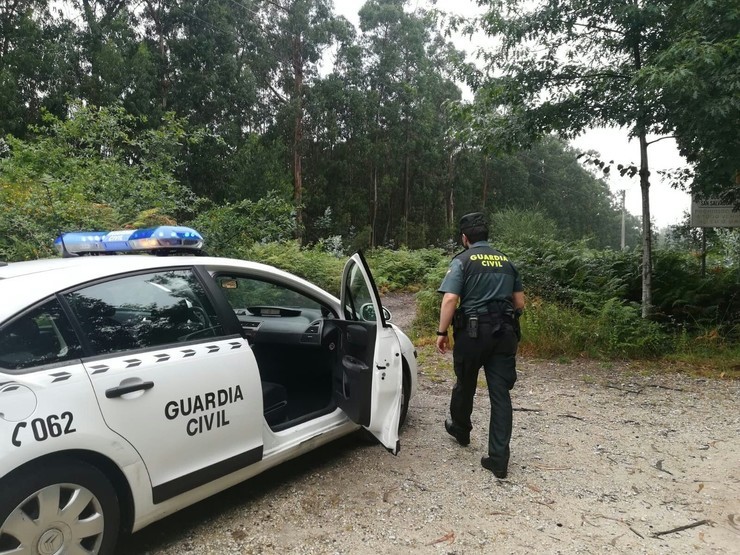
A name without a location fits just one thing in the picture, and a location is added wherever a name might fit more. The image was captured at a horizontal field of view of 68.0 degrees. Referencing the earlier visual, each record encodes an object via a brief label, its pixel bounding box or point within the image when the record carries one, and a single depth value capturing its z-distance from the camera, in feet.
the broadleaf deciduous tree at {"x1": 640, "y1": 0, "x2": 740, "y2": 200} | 17.66
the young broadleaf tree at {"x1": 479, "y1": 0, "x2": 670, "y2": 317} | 22.80
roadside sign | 26.15
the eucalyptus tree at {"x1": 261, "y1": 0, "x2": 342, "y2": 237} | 104.68
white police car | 6.95
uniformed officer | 12.18
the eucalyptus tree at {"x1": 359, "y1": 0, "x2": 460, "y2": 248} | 118.52
